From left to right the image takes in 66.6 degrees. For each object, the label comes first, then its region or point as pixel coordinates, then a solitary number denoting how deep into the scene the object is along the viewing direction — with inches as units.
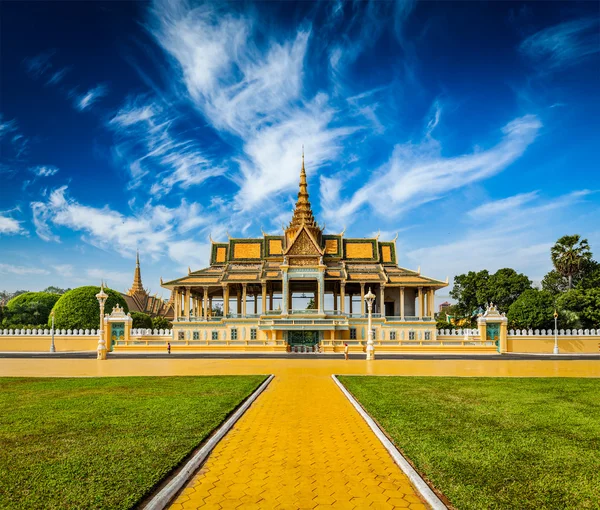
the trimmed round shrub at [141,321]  2155.4
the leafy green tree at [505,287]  2279.8
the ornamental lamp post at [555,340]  1531.7
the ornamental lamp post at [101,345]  1186.6
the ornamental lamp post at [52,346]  1521.3
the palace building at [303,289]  1694.1
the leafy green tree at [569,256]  2108.8
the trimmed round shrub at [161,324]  2371.1
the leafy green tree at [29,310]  2434.8
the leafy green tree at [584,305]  1722.3
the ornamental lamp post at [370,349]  1191.6
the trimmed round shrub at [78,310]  2071.9
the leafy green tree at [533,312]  1745.8
